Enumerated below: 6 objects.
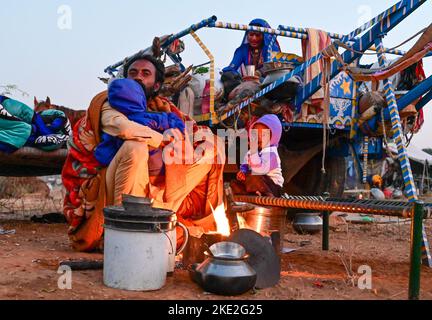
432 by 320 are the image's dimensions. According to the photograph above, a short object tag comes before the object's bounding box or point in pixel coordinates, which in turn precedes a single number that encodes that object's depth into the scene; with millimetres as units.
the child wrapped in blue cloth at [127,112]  3576
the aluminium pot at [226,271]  2535
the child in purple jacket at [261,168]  4516
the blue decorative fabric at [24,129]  5137
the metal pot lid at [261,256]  2814
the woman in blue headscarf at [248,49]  6680
